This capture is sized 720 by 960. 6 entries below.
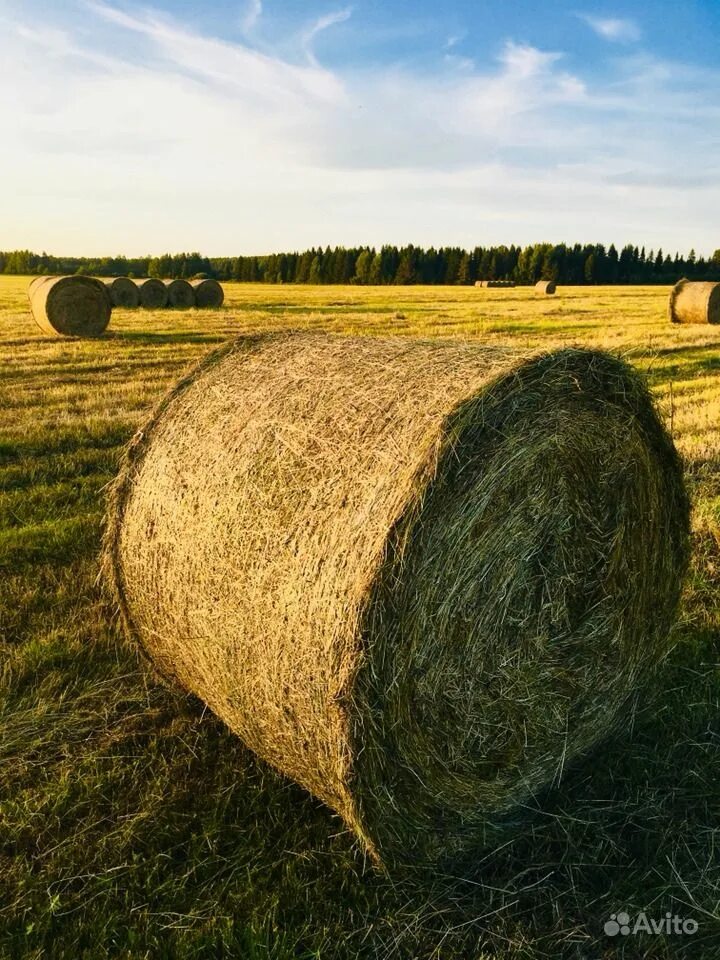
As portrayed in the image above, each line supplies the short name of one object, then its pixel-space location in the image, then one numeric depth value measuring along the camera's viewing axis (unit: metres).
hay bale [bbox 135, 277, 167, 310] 30.64
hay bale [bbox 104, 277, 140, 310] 30.05
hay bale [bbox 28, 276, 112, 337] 19.11
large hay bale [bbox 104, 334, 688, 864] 3.03
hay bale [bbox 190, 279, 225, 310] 31.91
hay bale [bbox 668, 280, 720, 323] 23.02
